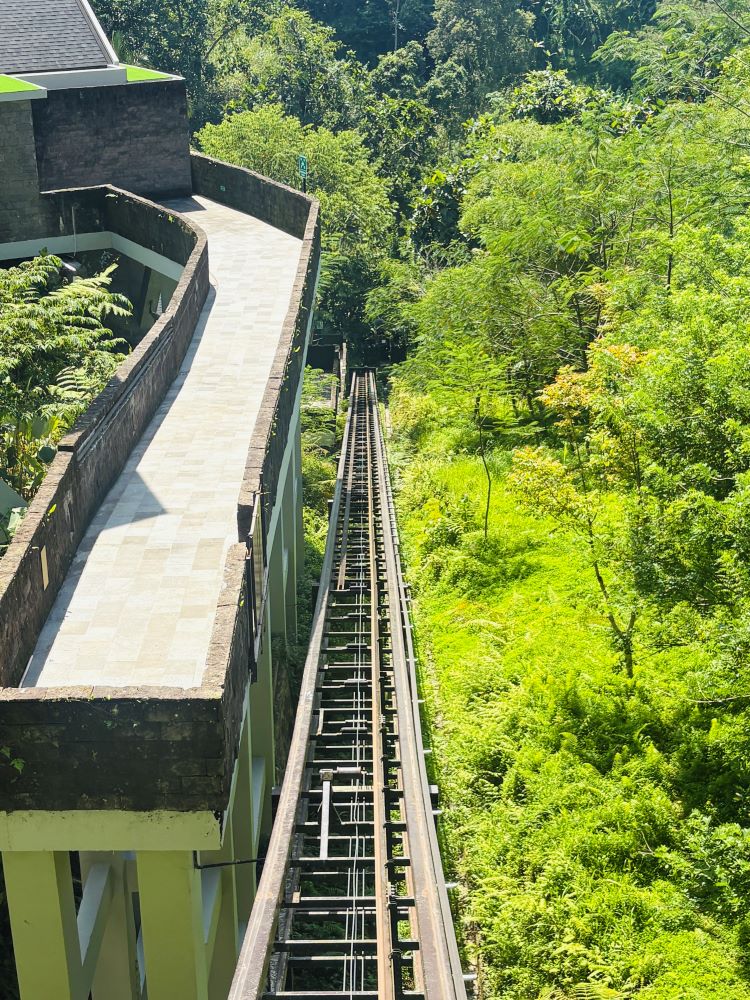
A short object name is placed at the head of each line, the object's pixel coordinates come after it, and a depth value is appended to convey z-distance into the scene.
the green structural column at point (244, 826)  12.07
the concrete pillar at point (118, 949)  10.63
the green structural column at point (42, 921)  8.91
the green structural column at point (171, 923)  9.05
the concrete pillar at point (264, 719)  14.46
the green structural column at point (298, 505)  21.50
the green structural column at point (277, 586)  16.39
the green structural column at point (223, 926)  11.34
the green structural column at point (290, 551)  18.81
